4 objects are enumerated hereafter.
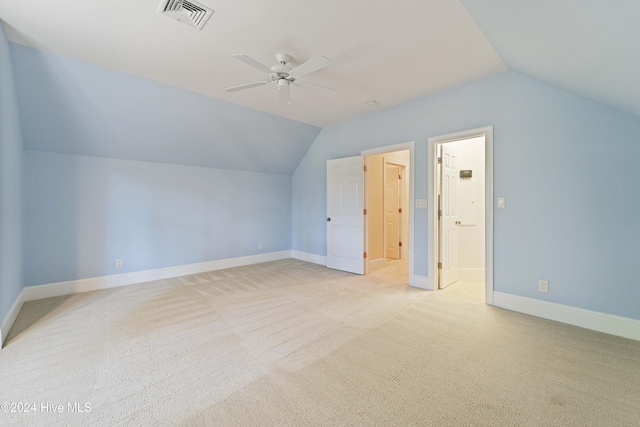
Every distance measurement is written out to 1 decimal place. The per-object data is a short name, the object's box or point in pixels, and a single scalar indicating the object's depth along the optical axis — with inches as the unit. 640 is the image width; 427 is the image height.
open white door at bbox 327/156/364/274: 183.0
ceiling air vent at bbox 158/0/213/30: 76.2
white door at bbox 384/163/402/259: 243.8
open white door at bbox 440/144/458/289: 148.4
